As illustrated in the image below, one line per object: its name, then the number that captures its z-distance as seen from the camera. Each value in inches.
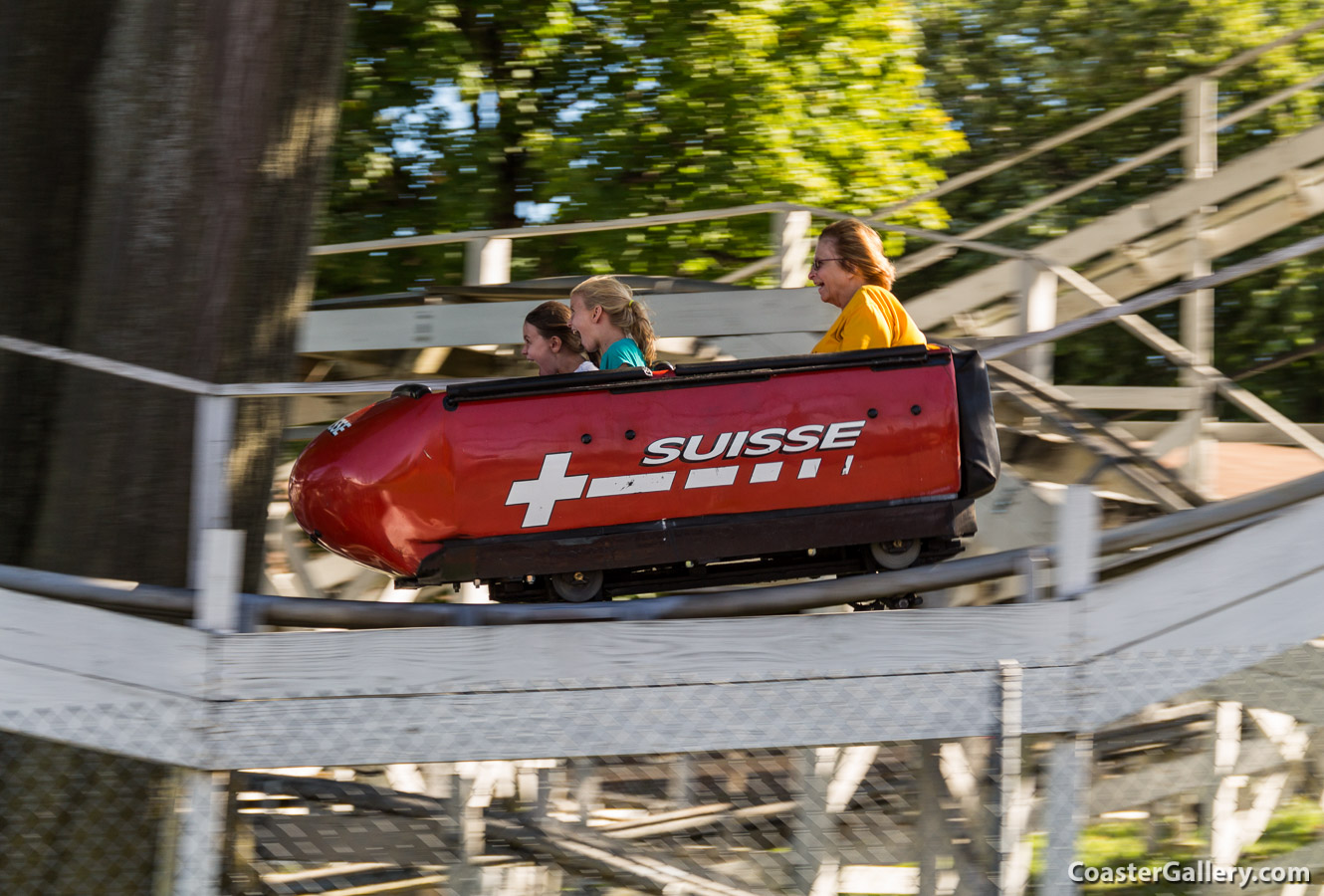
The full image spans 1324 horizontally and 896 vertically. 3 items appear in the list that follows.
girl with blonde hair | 351.3
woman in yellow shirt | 344.8
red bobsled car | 316.8
